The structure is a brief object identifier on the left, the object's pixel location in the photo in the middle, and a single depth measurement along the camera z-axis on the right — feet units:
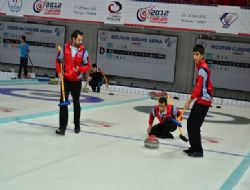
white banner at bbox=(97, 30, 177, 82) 58.75
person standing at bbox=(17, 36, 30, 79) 58.95
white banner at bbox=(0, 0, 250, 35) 51.01
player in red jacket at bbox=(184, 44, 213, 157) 20.97
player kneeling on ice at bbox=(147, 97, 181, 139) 25.12
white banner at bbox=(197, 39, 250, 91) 54.85
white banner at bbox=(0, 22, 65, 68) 65.51
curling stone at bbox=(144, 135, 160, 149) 22.29
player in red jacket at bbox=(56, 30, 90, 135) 24.23
